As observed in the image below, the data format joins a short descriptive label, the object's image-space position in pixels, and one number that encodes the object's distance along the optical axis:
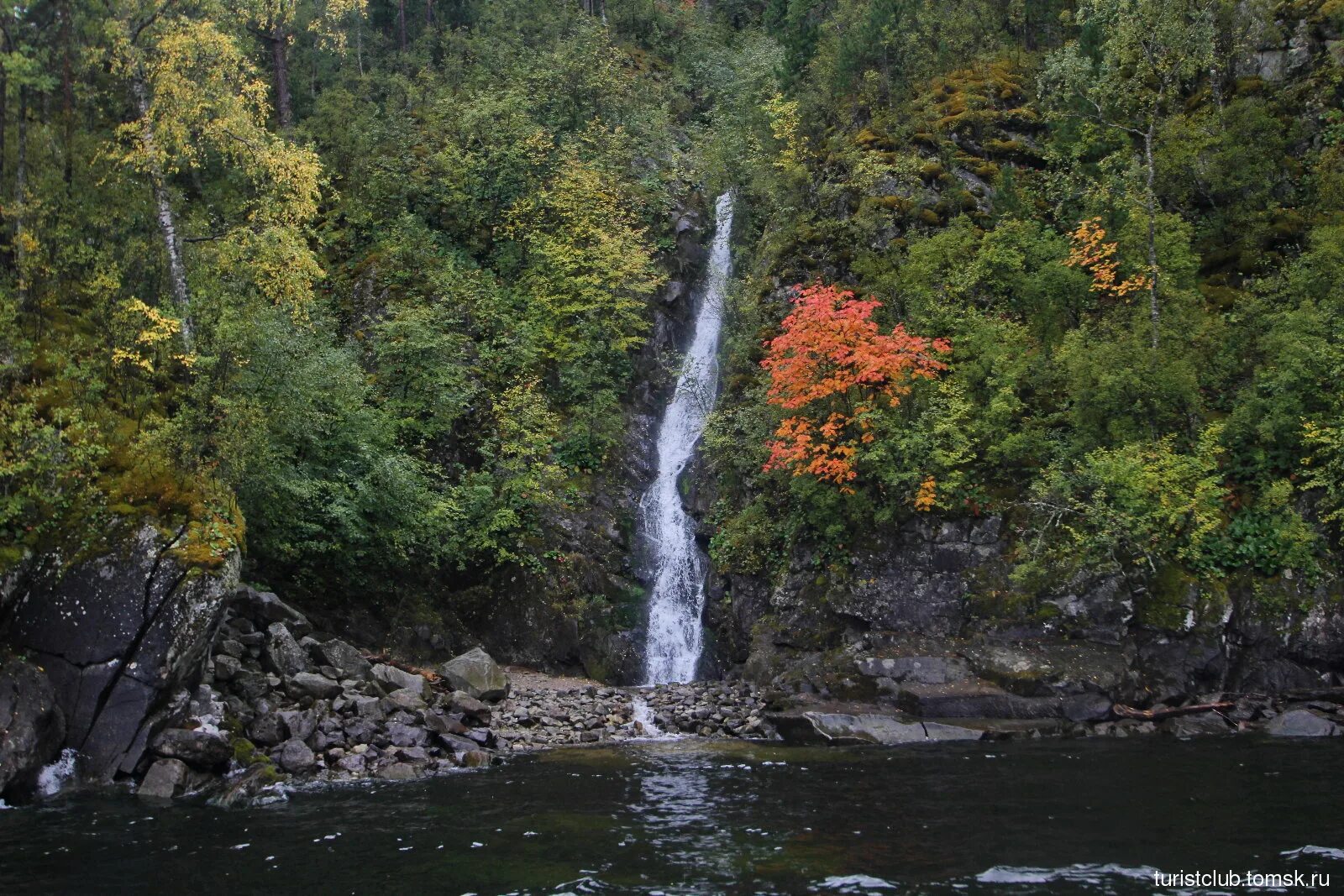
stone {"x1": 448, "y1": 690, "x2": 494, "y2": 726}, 17.39
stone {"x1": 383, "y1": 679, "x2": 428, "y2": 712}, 16.19
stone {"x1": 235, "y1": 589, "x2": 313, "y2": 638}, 17.34
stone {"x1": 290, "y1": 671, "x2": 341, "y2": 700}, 16.02
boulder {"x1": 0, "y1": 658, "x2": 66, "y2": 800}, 12.15
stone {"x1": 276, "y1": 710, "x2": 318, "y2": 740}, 14.76
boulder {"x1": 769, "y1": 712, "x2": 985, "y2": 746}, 16.17
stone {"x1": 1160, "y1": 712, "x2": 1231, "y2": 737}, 15.65
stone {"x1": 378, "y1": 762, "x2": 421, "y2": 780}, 13.88
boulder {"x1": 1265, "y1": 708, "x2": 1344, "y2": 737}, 14.97
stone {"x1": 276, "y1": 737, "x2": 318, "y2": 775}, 13.92
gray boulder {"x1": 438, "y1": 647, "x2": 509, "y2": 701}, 19.00
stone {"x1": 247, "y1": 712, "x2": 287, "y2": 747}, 14.62
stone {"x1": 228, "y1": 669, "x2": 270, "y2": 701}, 15.48
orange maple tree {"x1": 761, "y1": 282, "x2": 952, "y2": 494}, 20.03
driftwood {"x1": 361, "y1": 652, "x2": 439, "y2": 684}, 19.06
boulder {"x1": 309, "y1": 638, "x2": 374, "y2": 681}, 17.41
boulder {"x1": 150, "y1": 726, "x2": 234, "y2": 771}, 13.38
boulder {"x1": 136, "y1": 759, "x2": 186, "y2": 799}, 12.69
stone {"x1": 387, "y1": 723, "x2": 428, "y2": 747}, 15.21
